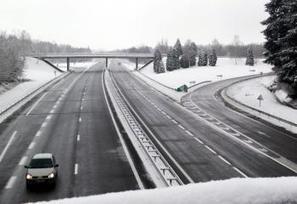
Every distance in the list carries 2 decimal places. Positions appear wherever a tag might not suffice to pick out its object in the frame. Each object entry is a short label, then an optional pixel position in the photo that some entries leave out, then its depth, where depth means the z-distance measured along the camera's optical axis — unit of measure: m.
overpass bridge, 147.64
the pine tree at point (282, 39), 44.78
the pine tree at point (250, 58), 147.29
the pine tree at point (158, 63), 137.62
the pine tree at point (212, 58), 139.88
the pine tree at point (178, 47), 144.50
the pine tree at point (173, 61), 137.12
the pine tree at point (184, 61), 137.50
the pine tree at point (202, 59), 139.43
